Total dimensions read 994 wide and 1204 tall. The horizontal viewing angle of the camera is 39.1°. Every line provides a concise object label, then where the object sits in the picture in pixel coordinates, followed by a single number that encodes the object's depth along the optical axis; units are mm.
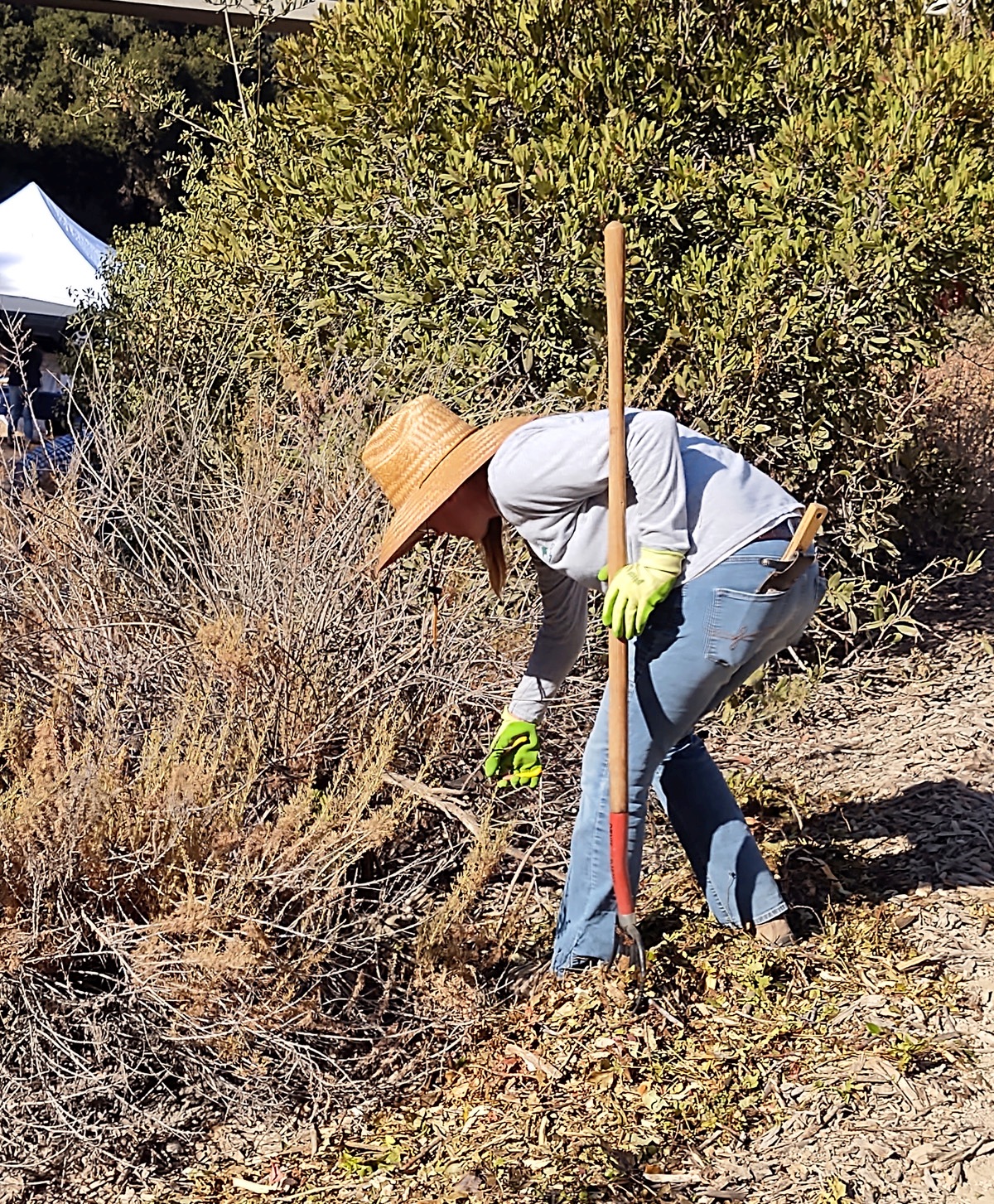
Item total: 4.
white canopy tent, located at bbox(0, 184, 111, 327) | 10680
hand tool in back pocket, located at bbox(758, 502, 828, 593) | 2809
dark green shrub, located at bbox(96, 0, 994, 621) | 4801
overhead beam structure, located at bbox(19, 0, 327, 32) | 6770
